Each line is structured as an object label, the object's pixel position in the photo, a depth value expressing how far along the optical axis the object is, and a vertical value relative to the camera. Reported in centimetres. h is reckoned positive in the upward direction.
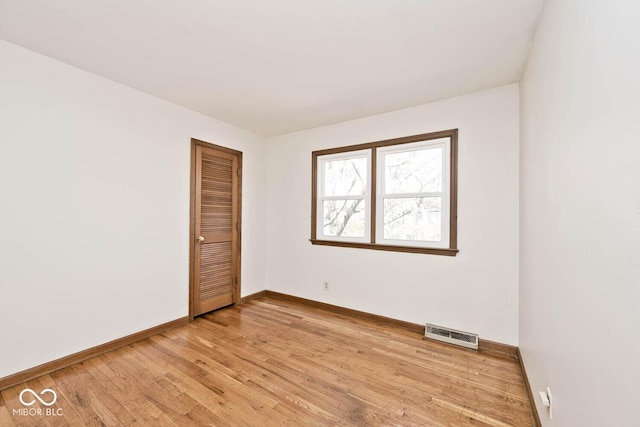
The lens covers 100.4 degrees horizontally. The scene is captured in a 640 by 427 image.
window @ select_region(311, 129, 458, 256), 295 +27
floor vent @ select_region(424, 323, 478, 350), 268 -124
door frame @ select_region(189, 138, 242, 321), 332 -16
